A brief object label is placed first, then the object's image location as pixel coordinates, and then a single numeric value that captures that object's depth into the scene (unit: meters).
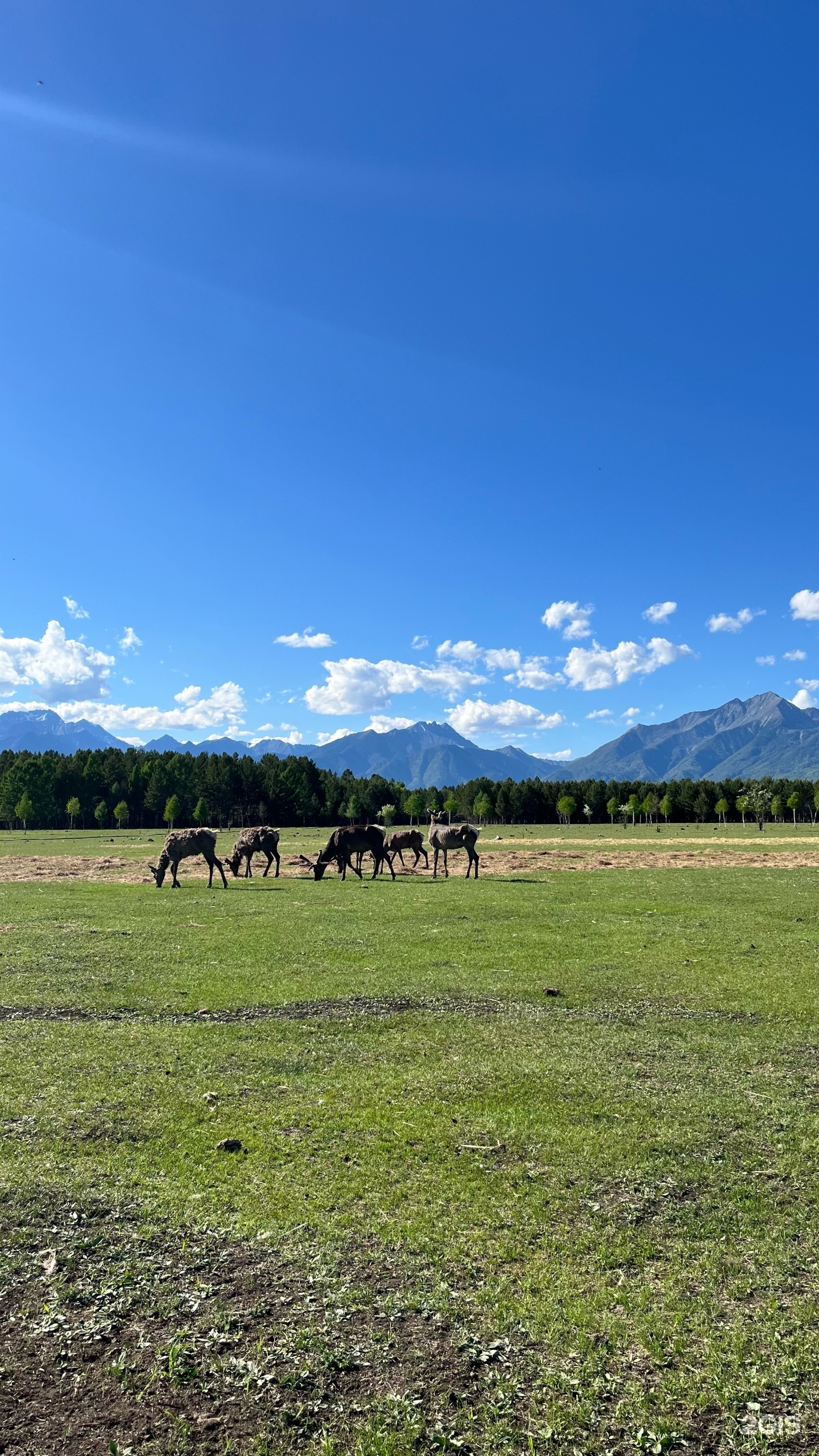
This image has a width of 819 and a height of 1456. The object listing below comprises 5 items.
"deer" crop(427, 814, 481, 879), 34.31
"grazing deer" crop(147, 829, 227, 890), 30.36
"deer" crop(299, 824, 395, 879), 32.12
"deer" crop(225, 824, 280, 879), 34.47
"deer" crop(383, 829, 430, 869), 35.24
